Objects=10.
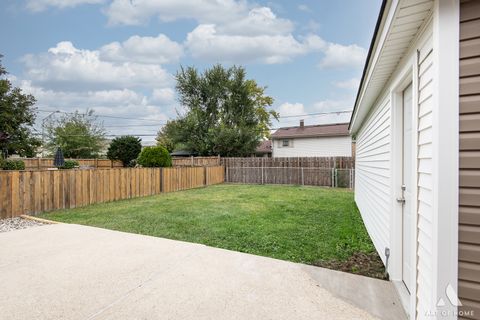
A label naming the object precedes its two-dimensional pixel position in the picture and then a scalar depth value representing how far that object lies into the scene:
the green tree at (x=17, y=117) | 21.95
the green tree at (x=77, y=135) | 26.67
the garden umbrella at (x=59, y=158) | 13.43
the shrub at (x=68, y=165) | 14.51
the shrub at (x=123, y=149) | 18.31
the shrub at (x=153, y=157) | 11.90
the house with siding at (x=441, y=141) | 1.40
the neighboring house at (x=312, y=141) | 19.73
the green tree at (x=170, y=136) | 22.56
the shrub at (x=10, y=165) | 9.61
